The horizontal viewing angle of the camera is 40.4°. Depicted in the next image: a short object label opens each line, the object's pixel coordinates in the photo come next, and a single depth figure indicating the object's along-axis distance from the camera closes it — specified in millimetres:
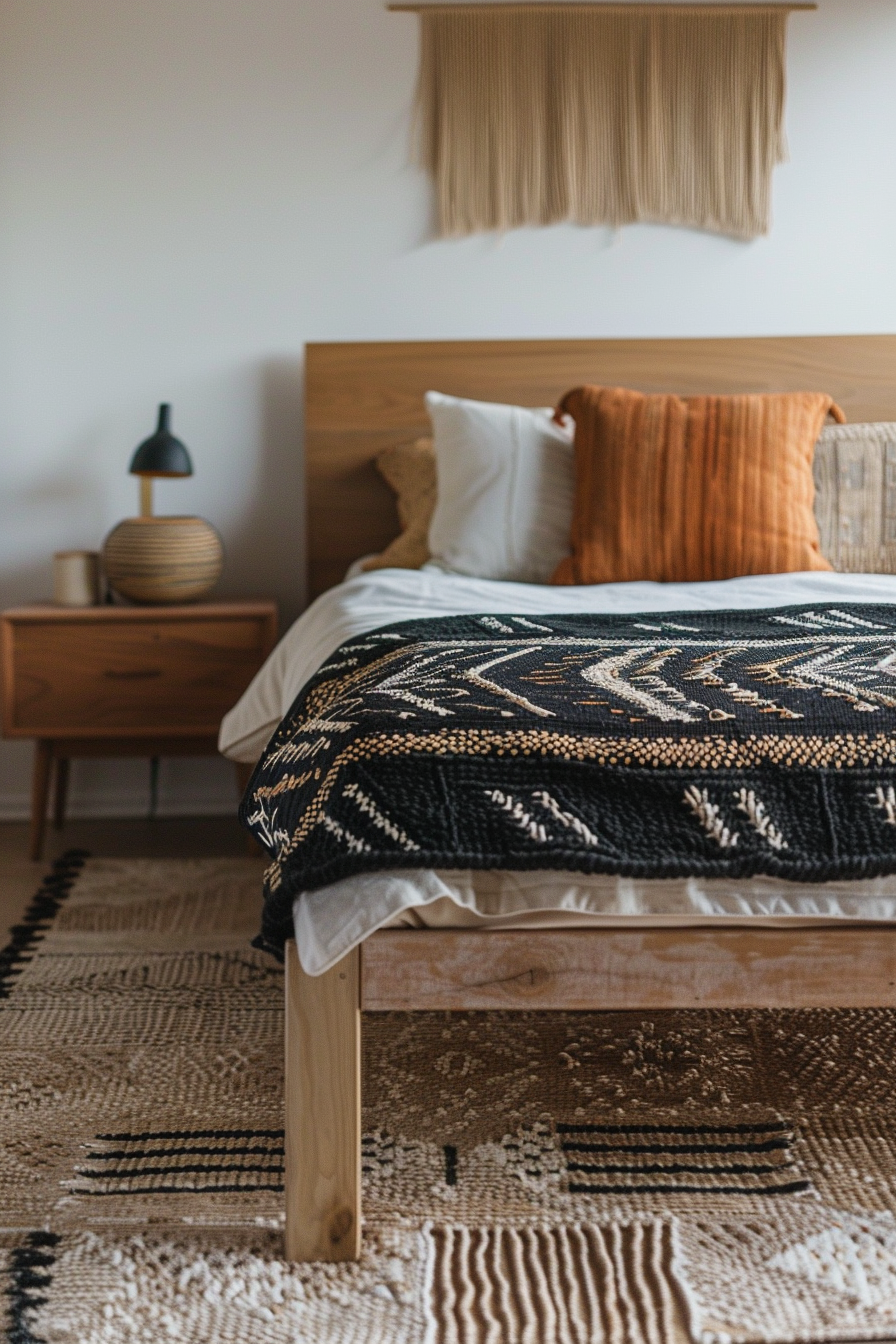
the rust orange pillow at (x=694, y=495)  2430
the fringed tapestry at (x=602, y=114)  2934
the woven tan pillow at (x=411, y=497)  2697
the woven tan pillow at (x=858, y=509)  2580
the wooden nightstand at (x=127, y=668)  2664
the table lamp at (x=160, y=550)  2746
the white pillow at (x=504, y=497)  2564
